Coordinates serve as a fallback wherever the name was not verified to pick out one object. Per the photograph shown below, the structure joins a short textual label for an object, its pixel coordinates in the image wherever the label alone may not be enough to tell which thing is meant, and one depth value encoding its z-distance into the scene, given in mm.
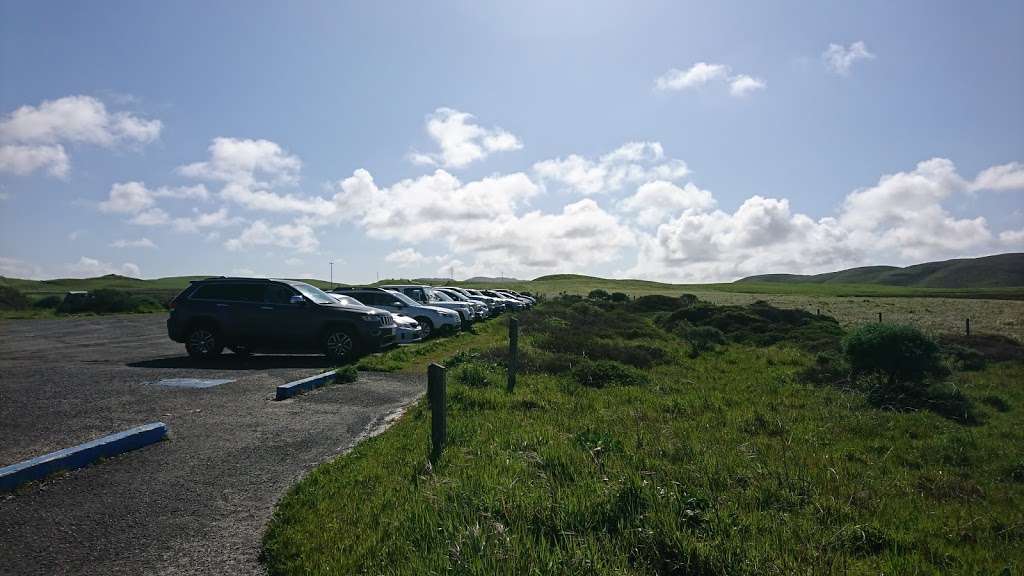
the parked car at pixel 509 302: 39662
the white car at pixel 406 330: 17281
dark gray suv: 13727
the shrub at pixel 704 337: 19750
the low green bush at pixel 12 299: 38069
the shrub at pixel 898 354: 12062
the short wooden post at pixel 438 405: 5941
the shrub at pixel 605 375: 11492
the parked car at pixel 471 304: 26922
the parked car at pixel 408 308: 19906
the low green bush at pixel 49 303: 38472
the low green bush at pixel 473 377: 10562
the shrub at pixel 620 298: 55031
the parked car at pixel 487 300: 34531
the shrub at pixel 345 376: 10656
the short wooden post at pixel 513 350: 10410
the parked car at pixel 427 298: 22859
